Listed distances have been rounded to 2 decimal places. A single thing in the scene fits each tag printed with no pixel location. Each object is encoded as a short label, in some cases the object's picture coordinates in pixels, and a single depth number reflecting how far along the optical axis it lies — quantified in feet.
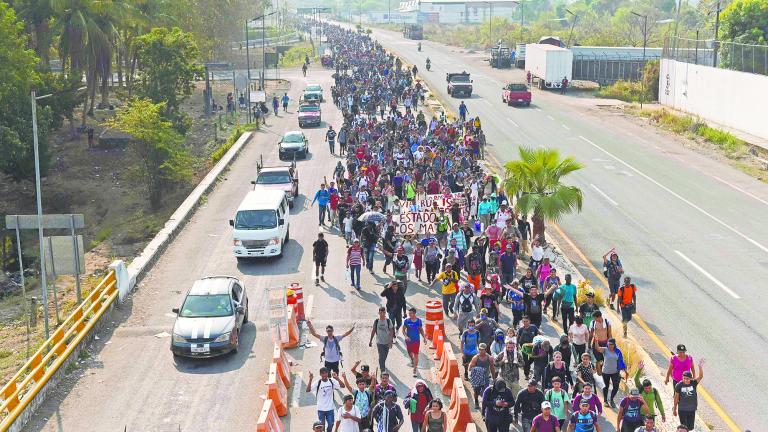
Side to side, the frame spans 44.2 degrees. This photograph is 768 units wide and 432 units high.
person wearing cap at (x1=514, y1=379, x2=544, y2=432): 48.55
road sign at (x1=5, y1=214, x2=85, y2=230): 70.18
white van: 93.20
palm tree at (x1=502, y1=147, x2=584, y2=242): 92.22
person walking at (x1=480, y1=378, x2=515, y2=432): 49.11
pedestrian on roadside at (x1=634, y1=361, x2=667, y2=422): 49.29
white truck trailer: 245.04
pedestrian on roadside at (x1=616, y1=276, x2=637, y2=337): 70.79
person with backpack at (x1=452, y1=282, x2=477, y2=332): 65.26
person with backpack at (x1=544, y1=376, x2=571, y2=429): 49.32
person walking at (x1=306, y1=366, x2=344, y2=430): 50.16
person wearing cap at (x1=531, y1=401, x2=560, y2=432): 45.32
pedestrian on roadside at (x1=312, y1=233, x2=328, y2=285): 85.30
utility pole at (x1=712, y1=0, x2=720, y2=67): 195.72
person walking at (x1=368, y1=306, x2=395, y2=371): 60.75
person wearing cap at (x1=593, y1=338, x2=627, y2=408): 56.24
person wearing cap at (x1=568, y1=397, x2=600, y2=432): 46.44
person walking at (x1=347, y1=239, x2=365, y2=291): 82.79
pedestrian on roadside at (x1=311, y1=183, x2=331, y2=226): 107.65
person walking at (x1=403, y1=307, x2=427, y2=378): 61.74
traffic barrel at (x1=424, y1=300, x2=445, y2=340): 69.26
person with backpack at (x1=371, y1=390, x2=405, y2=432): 46.29
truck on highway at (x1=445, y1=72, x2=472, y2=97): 241.14
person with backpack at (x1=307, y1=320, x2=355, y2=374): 58.08
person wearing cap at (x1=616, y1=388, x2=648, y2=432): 47.29
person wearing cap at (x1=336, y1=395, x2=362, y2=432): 46.55
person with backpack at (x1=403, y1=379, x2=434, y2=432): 48.75
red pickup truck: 220.84
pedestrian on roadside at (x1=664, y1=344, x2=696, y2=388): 54.70
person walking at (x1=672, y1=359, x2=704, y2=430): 51.24
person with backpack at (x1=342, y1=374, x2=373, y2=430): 47.96
